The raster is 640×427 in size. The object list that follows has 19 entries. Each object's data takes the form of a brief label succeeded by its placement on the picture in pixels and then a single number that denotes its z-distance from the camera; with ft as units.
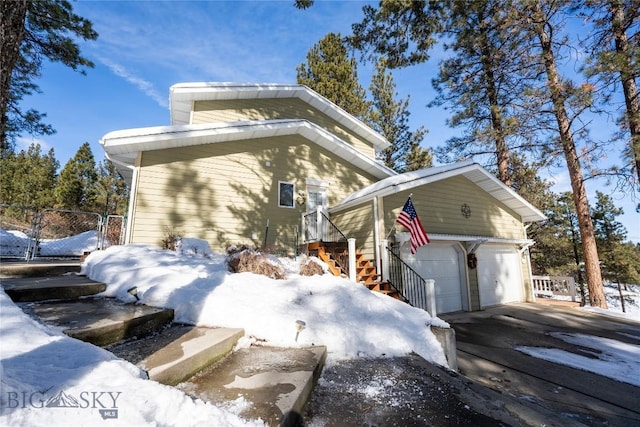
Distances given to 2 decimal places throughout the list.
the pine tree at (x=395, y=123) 61.31
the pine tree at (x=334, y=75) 56.29
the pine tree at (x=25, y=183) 70.33
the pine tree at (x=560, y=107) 31.48
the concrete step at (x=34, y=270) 16.26
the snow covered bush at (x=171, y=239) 24.23
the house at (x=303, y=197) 25.39
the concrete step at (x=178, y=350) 7.63
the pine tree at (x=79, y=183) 67.21
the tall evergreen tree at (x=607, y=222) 73.20
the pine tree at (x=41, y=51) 29.76
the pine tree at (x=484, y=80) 33.24
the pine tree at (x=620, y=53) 24.44
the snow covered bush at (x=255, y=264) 19.02
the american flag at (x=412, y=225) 22.82
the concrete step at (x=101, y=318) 8.75
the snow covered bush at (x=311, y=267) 21.89
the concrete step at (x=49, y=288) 11.62
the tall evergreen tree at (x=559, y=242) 68.54
